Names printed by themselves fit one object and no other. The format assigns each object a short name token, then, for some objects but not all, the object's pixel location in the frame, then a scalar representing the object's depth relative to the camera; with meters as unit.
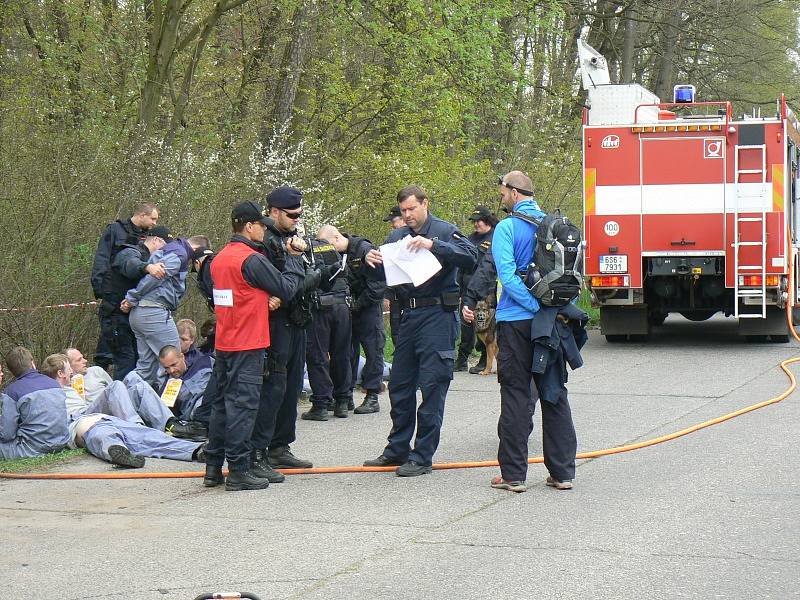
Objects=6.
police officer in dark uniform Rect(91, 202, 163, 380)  11.61
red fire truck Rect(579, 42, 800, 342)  16.22
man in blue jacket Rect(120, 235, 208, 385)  11.16
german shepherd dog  13.52
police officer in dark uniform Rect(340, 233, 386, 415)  11.59
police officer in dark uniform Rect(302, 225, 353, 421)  11.11
